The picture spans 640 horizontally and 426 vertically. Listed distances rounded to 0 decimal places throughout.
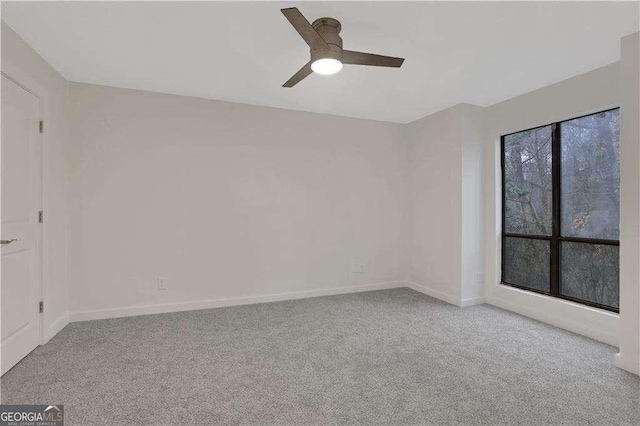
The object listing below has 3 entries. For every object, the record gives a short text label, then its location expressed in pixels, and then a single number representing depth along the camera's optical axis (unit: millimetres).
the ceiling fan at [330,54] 2062
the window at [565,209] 2963
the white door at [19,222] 2334
